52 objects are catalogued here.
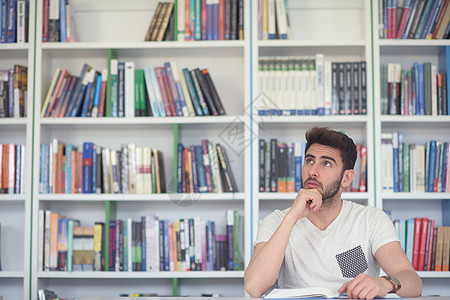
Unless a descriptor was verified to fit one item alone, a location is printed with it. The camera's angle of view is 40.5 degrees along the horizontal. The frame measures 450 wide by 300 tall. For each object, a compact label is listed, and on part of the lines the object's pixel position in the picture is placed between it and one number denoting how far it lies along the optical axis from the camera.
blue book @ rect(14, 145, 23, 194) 3.46
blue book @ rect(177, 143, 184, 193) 3.42
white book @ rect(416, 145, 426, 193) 3.39
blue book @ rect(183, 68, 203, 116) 3.47
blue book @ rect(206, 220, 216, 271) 3.38
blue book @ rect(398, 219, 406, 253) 3.36
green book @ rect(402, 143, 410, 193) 3.40
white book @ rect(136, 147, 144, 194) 3.43
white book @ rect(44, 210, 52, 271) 3.39
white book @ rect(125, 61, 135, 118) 3.47
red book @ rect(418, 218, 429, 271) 3.34
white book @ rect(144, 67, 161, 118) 3.47
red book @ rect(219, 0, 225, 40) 3.50
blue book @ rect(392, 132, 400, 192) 3.40
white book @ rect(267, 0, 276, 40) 3.48
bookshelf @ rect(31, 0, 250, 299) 3.42
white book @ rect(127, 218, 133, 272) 3.38
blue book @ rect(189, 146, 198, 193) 3.43
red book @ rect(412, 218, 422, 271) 3.35
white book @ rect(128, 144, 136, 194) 3.43
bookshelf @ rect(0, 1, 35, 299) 3.41
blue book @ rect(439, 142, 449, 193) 3.38
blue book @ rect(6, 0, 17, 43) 3.55
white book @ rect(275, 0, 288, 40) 3.46
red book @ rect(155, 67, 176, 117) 3.47
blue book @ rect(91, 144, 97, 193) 3.44
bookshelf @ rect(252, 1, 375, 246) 3.40
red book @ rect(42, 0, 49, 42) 3.53
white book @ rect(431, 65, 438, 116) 3.42
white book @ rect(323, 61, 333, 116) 3.42
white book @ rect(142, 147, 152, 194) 3.43
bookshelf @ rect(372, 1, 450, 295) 3.36
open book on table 1.64
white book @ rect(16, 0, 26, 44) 3.54
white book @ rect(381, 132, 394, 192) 3.38
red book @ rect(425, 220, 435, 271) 3.34
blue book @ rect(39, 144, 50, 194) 3.45
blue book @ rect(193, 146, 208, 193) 3.42
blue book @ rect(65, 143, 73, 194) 3.45
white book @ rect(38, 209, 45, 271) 3.38
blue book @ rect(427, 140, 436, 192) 3.39
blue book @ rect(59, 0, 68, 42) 3.52
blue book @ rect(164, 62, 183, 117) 3.46
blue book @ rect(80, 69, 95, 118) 3.50
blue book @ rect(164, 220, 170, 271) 3.38
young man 2.03
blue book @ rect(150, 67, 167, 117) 3.47
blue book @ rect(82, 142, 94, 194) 3.44
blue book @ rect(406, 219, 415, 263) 3.35
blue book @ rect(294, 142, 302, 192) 3.41
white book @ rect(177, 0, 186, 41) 3.50
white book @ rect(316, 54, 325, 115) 3.42
